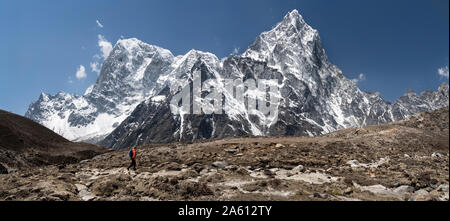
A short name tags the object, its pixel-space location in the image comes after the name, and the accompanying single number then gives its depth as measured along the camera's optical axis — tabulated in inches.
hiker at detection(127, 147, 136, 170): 893.6
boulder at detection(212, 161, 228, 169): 884.6
